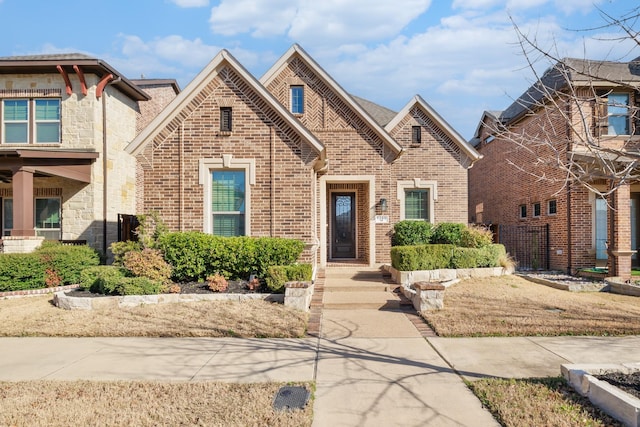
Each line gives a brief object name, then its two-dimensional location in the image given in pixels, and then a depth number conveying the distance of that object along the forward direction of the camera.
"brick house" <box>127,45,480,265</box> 10.10
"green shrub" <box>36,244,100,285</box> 10.74
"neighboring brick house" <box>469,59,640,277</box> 11.30
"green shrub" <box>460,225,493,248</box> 12.07
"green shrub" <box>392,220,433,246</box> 13.07
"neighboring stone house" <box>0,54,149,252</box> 13.73
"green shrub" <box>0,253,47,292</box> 10.15
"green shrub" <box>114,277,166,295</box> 8.38
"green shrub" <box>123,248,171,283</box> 8.84
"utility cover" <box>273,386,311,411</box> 3.87
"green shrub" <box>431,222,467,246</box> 12.81
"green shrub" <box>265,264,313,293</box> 8.46
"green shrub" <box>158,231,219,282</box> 9.18
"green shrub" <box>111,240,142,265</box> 9.50
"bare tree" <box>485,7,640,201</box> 12.37
